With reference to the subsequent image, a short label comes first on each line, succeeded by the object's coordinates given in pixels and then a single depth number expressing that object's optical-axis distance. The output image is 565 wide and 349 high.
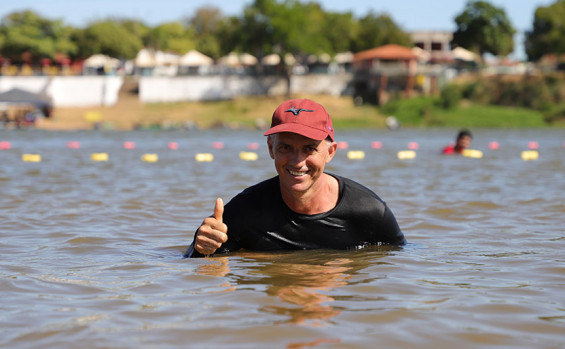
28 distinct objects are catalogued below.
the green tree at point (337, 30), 82.75
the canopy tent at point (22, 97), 59.16
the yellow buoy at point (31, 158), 20.97
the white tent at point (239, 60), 84.62
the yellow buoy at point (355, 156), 23.70
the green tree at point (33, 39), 84.19
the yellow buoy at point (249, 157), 22.95
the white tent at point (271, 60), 86.06
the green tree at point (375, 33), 89.69
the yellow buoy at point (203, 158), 22.02
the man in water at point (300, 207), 5.23
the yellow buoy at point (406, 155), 23.08
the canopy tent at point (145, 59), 84.44
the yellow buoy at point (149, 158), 21.55
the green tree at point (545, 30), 80.58
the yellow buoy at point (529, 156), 22.47
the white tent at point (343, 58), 88.00
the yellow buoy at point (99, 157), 21.88
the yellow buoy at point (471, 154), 23.02
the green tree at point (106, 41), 89.31
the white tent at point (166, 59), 85.50
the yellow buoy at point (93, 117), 69.12
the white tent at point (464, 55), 87.62
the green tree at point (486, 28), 83.06
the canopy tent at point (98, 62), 86.94
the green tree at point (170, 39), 109.99
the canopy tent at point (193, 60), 85.31
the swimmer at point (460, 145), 20.97
